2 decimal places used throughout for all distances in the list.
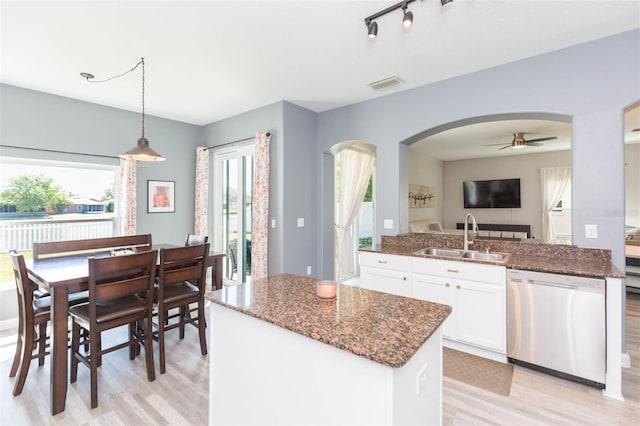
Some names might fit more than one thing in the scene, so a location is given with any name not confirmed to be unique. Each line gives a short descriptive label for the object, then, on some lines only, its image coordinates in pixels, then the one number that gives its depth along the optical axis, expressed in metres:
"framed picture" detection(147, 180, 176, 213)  4.69
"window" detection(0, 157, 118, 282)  3.54
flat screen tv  7.29
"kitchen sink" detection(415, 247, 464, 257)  3.23
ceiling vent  3.24
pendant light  2.84
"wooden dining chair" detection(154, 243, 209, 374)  2.41
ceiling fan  5.19
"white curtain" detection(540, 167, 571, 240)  6.78
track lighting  1.99
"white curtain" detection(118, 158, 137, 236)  4.27
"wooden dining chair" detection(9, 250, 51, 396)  2.12
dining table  1.96
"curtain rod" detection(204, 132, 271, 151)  4.40
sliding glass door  4.68
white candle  1.53
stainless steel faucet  3.04
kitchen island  1.05
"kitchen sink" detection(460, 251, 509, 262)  2.94
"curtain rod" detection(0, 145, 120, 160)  3.48
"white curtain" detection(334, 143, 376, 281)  4.91
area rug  2.28
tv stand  7.21
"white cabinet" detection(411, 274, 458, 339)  2.78
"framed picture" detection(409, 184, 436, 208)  6.70
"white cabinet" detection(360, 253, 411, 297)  3.05
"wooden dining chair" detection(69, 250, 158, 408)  2.00
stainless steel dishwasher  2.15
